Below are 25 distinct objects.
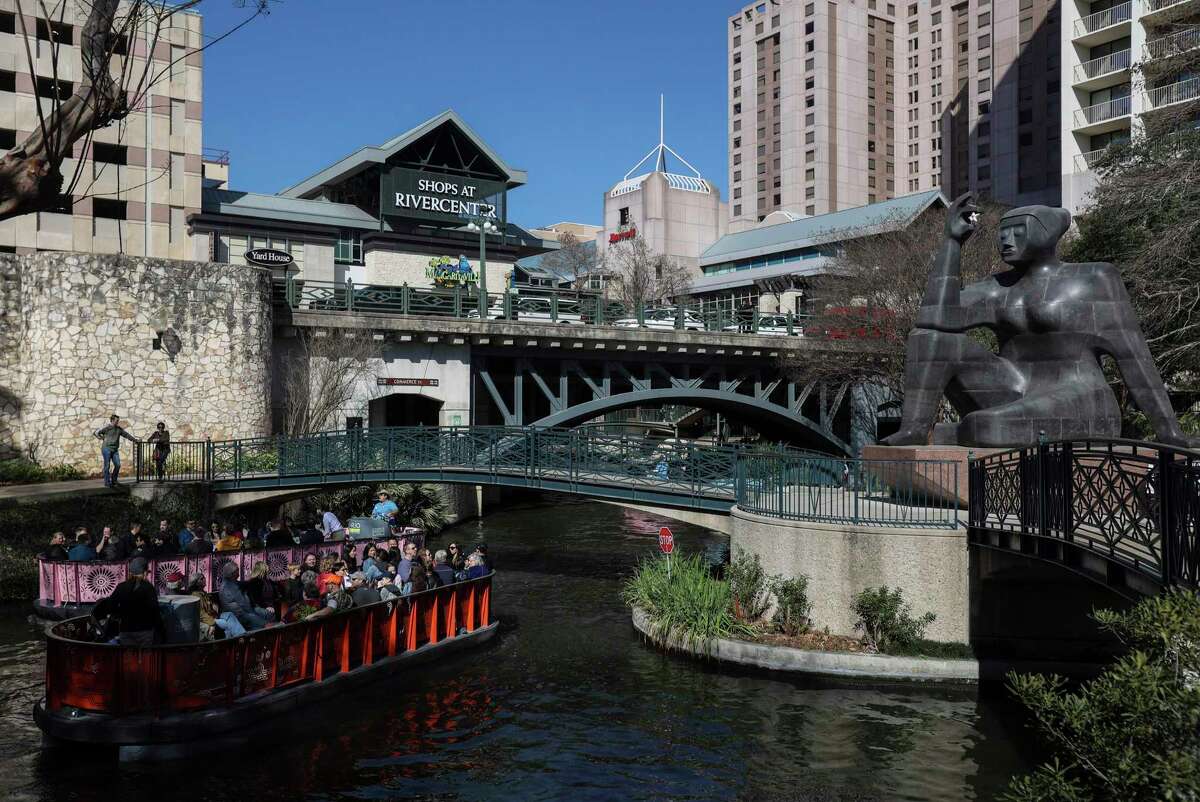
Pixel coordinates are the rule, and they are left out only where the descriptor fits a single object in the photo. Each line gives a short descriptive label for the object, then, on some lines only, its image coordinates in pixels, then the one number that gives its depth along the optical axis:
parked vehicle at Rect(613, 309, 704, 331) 38.44
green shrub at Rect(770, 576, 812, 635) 17.97
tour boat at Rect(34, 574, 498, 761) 13.61
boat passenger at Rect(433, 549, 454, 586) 19.47
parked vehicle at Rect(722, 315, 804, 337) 41.69
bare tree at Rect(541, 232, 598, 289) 87.82
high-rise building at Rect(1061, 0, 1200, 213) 56.16
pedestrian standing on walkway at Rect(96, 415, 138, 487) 26.70
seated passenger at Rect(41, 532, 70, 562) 20.61
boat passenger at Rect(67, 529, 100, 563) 20.61
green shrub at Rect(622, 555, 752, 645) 18.45
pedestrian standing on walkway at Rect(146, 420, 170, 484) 27.03
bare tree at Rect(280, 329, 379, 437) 33.59
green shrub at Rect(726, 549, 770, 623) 18.69
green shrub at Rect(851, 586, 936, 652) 17.09
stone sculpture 17.62
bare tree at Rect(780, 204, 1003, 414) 37.78
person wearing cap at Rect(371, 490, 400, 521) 25.24
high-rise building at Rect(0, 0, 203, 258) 45.59
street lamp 35.22
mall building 44.75
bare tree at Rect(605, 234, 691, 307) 80.19
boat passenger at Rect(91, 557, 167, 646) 13.69
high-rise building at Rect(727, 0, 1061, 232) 108.44
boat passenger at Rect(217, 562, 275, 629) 15.78
